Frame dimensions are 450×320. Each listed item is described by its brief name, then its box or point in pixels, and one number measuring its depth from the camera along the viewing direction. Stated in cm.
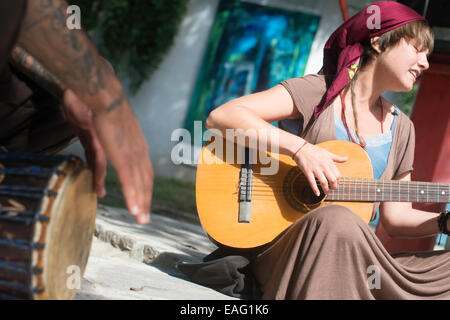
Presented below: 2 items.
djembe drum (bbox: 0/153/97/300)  148
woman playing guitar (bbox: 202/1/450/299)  208
